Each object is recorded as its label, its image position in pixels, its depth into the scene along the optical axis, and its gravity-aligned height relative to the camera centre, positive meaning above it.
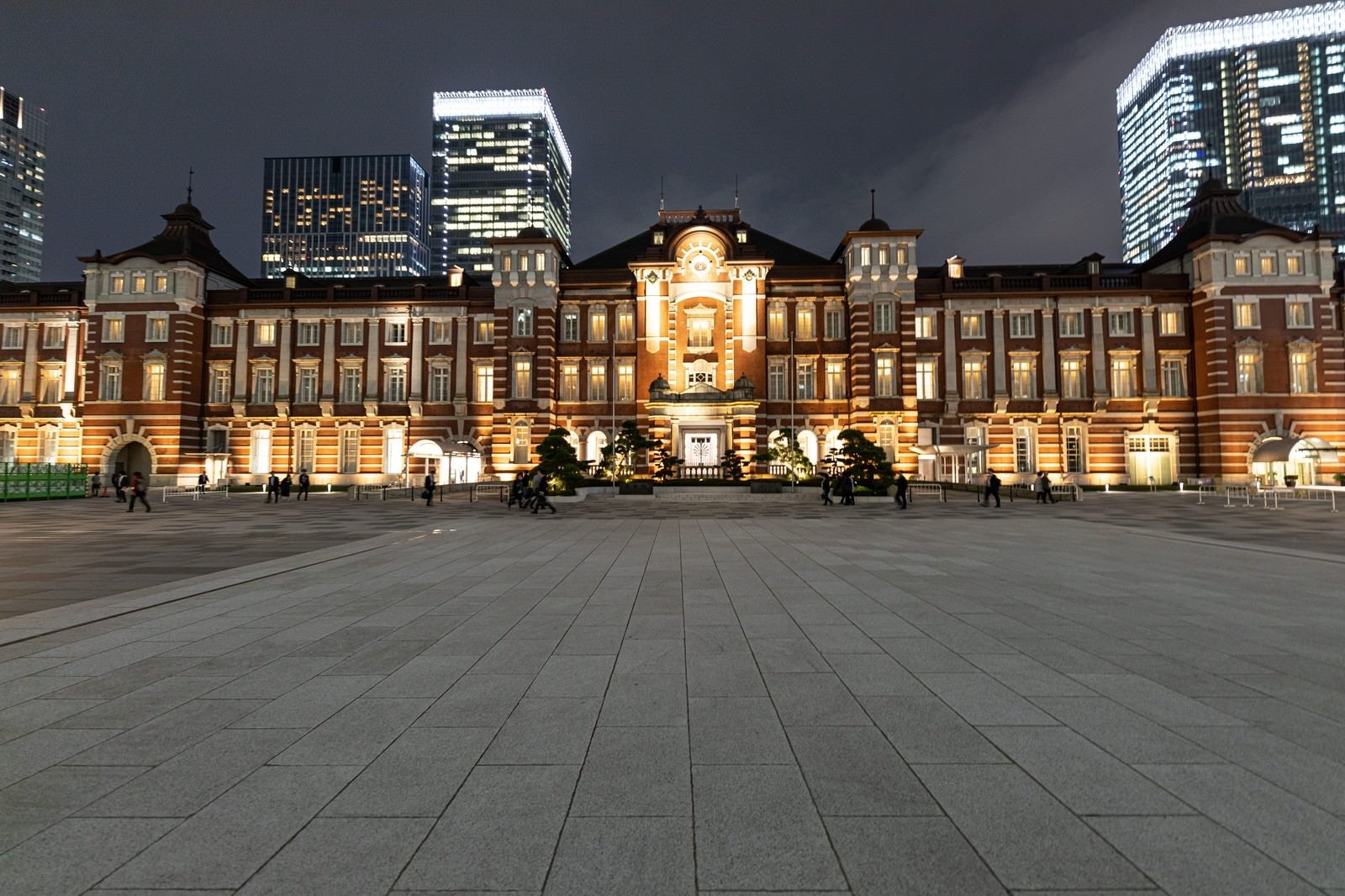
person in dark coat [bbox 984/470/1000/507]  29.22 -0.76
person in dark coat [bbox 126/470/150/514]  24.92 -0.75
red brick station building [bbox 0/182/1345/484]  40.50 +7.58
